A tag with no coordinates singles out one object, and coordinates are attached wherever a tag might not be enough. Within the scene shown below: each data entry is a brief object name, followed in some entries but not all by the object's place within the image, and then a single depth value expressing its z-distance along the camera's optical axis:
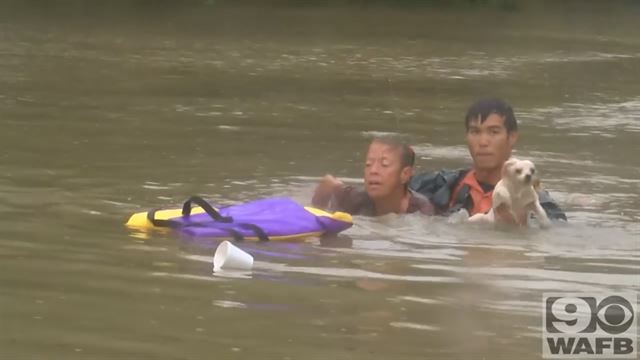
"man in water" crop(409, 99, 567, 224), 17.58
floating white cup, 14.71
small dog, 16.44
